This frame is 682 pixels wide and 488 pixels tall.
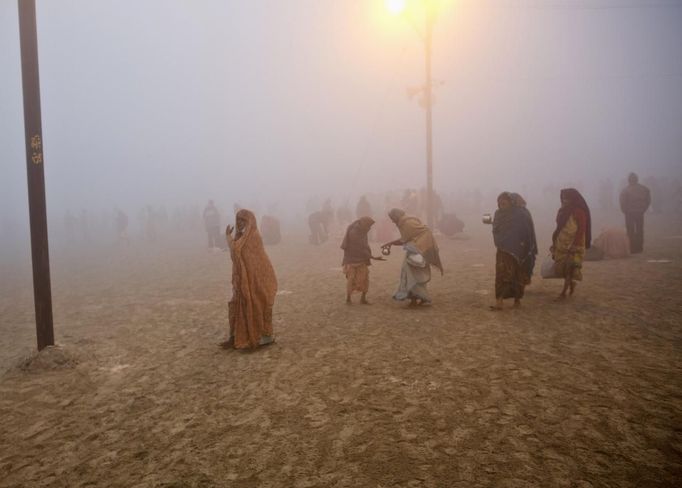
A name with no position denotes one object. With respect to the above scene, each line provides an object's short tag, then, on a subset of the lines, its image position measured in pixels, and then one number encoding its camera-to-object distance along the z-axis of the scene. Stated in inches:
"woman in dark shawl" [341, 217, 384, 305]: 349.1
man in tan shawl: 320.0
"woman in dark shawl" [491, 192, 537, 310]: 297.7
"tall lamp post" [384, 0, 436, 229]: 642.2
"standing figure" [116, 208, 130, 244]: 1089.4
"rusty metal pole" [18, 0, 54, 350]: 229.8
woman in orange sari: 246.8
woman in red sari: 317.1
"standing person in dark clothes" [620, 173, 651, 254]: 515.8
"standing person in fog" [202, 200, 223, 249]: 823.1
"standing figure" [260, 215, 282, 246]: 866.1
